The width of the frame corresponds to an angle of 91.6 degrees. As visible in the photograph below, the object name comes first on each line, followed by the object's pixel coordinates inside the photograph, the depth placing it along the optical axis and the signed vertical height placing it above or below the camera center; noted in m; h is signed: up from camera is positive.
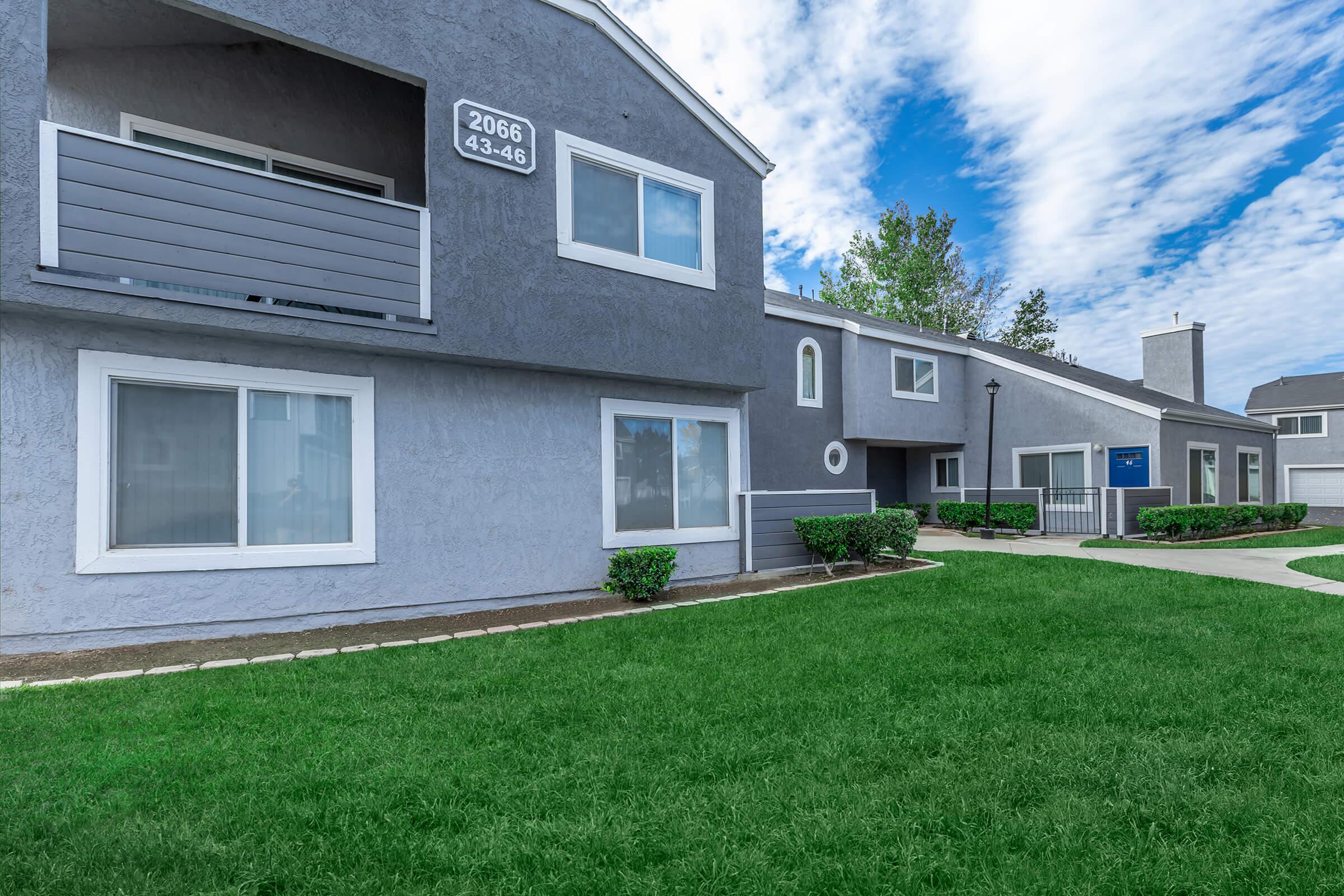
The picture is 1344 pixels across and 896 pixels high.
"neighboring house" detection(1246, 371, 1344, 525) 26.23 +0.67
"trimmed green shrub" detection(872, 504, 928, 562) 10.28 -1.05
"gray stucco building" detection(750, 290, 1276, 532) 16.45 +1.11
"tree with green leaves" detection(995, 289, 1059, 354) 36.91 +7.81
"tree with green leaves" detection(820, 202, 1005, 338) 35.50 +10.20
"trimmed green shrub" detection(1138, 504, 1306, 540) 15.29 -1.45
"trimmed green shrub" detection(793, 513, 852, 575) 9.92 -1.06
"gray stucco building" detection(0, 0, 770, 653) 5.66 +1.64
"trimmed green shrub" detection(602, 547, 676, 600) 7.99 -1.30
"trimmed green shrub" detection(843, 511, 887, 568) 10.10 -1.05
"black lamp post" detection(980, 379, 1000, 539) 16.36 -0.11
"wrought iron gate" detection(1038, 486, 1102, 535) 16.81 -1.26
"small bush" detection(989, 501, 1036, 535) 17.61 -1.41
